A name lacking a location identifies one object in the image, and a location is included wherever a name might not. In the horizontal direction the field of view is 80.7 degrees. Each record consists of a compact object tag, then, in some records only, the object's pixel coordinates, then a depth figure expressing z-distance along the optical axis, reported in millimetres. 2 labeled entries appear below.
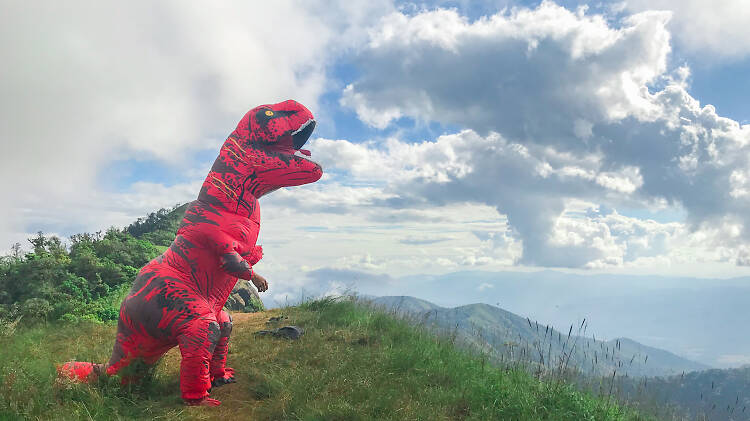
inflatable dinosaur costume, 4516
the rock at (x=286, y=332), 6896
